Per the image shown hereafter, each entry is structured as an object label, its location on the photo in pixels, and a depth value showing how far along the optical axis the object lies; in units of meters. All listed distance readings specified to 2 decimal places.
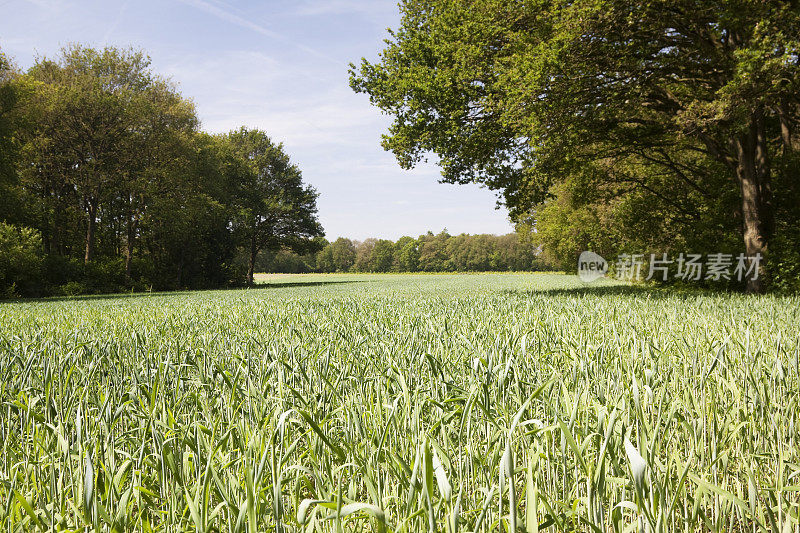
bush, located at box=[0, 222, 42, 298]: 19.38
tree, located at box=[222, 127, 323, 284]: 43.14
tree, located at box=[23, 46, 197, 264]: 25.45
